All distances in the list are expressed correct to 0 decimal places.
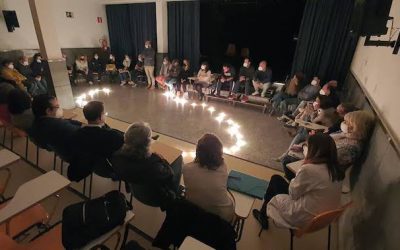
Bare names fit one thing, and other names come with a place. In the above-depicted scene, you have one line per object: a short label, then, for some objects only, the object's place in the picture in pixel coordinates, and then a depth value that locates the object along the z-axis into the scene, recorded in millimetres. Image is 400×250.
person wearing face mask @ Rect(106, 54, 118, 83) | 7638
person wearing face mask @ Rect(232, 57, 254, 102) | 5639
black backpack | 1238
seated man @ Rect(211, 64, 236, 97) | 5887
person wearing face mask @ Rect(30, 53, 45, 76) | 6035
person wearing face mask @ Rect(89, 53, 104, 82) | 7539
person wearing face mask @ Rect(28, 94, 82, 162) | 2344
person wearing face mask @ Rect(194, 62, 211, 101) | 6114
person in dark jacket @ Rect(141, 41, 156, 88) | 7230
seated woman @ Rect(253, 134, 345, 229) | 1664
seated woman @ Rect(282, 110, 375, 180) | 2266
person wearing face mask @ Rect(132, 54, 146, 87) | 7641
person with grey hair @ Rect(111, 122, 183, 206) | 1768
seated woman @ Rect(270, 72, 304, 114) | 4961
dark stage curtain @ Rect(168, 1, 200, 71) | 6703
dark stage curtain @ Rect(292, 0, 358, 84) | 4855
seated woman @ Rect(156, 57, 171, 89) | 6887
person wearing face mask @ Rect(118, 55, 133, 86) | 7627
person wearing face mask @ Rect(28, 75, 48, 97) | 5578
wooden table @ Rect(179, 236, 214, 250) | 1206
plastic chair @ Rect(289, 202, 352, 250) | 1560
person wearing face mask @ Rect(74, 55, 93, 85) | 7215
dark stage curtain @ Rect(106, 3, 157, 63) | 7496
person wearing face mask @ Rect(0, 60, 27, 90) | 5136
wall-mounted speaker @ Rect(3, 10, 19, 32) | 5848
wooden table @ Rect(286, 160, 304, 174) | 2245
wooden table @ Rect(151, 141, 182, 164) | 2312
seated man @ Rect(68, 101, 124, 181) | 2045
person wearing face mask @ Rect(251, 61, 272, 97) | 5527
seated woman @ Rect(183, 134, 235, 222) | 1614
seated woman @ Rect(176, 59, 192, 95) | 6560
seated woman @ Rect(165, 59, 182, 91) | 6602
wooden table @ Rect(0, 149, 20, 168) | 1882
